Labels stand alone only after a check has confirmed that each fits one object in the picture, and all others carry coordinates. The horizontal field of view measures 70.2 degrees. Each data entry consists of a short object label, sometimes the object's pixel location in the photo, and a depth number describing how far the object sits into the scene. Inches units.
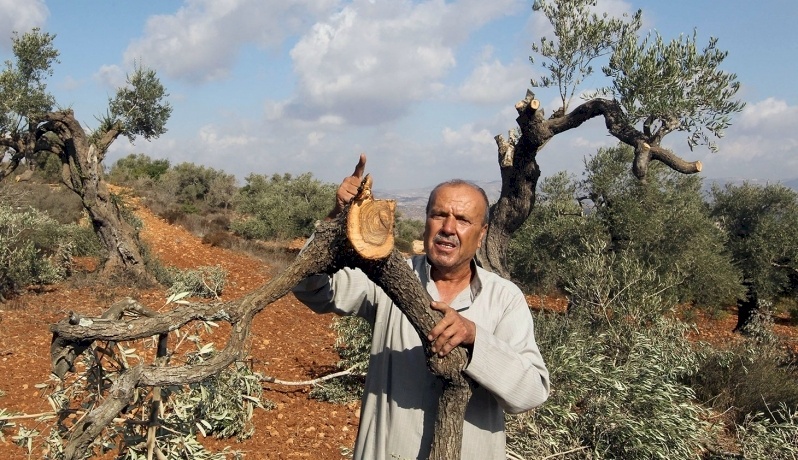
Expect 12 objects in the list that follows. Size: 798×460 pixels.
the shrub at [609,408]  185.2
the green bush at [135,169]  1251.2
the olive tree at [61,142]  462.0
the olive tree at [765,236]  516.4
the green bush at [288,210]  826.2
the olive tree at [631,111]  290.0
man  88.3
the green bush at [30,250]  418.6
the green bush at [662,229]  412.8
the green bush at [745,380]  287.7
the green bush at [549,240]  429.4
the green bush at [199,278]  468.6
